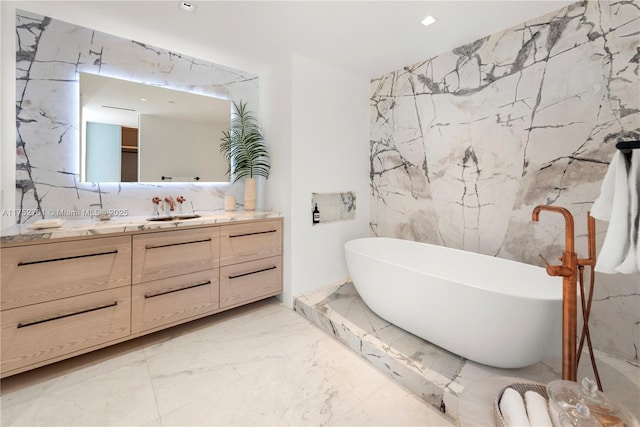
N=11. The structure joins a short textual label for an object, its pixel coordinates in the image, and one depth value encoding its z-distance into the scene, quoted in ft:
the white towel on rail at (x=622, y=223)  3.17
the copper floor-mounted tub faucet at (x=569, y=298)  4.18
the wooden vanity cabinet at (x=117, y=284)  5.54
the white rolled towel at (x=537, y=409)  2.96
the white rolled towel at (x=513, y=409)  3.00
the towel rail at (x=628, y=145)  3.08
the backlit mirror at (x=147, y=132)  7.73
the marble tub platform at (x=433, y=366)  5.29
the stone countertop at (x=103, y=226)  5.54
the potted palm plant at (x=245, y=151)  9.72
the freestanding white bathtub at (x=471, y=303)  5.00
